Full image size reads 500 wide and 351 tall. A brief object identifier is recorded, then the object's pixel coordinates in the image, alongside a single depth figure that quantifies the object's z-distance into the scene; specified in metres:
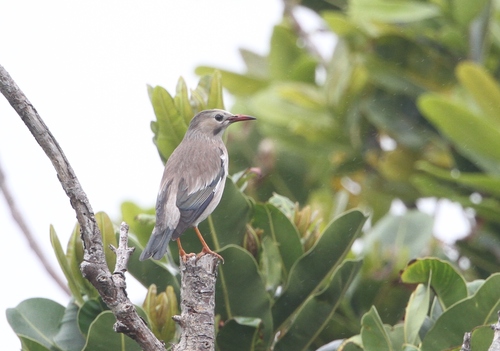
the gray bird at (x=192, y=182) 7.33
